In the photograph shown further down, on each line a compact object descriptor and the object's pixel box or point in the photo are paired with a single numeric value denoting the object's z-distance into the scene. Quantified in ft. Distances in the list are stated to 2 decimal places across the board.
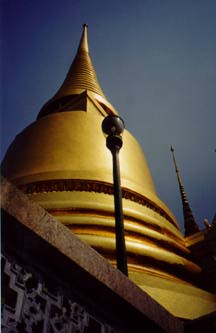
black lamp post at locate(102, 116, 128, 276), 8.73
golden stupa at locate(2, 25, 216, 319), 16.30
